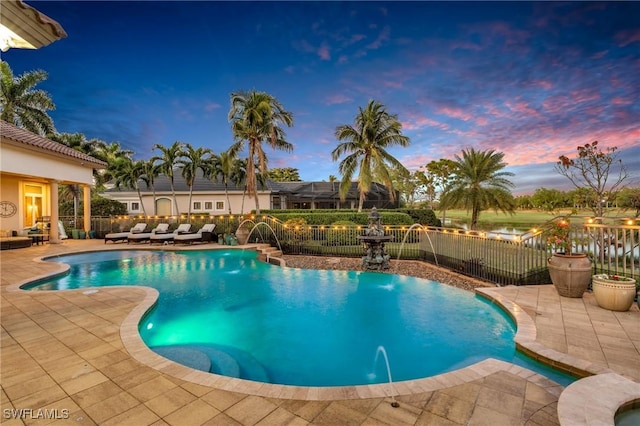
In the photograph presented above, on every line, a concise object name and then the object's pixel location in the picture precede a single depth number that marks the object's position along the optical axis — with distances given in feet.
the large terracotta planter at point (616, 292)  16.78
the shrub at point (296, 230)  44.71
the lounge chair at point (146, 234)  54.29
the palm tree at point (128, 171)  79.61
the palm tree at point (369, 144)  64.28
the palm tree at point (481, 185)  65.57
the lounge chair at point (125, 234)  54.44
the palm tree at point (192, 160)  76.54
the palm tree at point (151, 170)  77.05
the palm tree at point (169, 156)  76.02
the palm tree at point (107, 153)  79.25
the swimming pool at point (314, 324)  14.10
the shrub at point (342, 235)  43.19
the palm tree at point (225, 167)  67.90
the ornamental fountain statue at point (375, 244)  32.83
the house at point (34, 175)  42.45
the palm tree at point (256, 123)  63.36
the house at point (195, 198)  94.84
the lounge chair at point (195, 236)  52.16
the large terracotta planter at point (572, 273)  19.08
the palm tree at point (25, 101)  66.74
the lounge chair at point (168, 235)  53.42
